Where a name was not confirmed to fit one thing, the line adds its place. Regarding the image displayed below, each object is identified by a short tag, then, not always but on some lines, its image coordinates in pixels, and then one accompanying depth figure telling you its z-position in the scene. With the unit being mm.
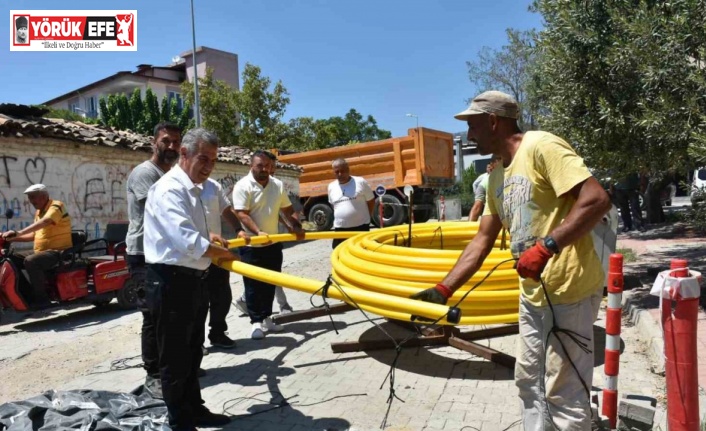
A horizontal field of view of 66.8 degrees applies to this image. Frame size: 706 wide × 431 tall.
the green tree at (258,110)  24812
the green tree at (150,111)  30234
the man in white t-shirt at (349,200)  6875
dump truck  17250
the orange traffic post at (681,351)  2516
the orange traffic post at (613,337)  3197
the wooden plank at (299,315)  5973
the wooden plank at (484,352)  4469
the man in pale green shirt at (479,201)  7801
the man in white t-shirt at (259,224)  5668
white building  42969
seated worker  6797
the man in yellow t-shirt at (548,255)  2393
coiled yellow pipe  2877
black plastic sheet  3199
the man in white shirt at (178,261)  3271
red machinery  6613
